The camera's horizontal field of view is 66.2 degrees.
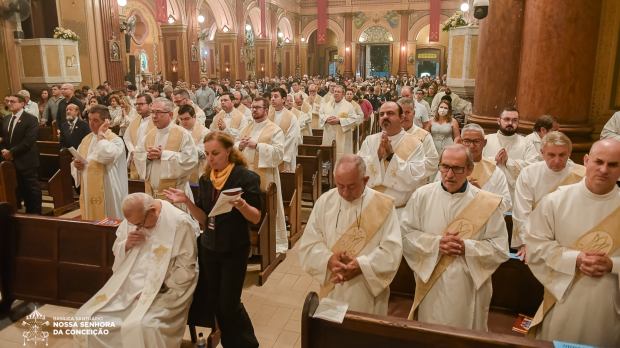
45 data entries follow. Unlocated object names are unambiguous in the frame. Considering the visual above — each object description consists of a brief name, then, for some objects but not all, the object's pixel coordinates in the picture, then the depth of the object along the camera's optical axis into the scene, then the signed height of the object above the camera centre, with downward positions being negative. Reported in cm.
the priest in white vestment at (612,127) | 559 -62
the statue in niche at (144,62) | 2564 +75
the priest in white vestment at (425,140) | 491 -67
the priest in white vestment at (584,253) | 267 -101
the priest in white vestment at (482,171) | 414 -86
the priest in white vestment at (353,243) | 298 -108
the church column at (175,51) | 2025 +105
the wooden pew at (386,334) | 224 -126
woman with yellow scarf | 347 -111
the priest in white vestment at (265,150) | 614 -96
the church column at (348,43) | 3266 +216
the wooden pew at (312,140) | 1056 -141
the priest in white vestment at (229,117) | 844 -75
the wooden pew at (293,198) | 649 -166
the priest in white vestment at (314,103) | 1238 -73
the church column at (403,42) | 3164 +211
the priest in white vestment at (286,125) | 704 -77
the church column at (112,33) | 1443 +132
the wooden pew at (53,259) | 417 -161
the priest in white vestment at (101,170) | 543 -109
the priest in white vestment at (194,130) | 651 -78
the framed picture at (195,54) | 2087 +95
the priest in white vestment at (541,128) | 496 -56
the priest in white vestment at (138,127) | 617 -66
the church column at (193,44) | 2058 +139
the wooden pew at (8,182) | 652 -143
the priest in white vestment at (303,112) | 1070 -88
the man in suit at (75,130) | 677 -75
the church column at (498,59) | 653 +21
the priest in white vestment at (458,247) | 294 -105
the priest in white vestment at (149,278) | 332 -147
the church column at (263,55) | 2719 +115
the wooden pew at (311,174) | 752 -155
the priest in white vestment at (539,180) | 405 -91
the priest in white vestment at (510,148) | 489 -79
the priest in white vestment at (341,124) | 1020 -104
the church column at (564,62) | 564 +14
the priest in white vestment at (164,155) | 536 -88
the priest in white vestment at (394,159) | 455 -81
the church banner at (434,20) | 2439 +276
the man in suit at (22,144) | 683 -97
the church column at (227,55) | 2389 +102
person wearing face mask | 691 -77
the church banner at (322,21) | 2538 +291
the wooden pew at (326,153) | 851 -140
